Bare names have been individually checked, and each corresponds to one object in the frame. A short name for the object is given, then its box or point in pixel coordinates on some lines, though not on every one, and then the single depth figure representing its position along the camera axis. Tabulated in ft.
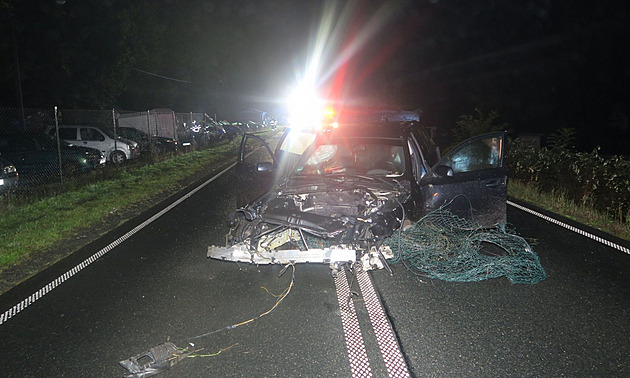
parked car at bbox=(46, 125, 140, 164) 61.05
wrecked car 17.01
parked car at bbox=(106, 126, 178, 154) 71.77
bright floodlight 27.37
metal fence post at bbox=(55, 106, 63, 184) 42.37
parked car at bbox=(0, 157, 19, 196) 36.49
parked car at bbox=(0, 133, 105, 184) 45.09
